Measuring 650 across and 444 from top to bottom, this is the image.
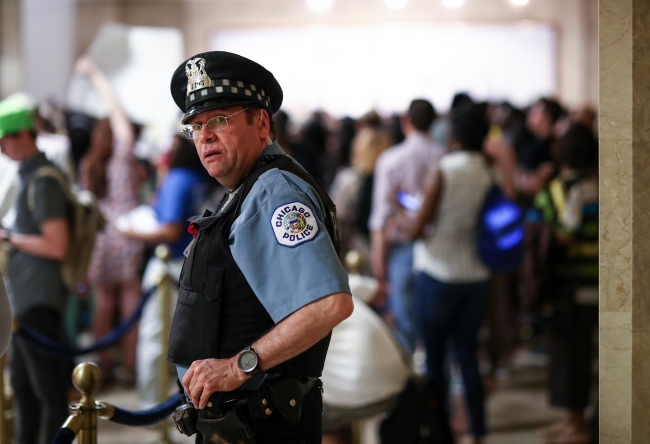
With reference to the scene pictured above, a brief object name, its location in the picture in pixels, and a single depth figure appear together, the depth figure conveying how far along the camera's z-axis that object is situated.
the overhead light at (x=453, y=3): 15.91
